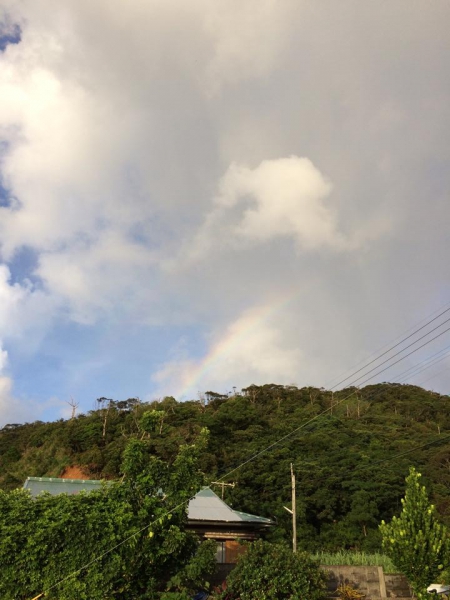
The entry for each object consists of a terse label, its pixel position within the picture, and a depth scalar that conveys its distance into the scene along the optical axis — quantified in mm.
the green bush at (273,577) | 12922
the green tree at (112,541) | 12789
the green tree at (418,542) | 13133
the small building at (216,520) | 20938
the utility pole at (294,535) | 28691
